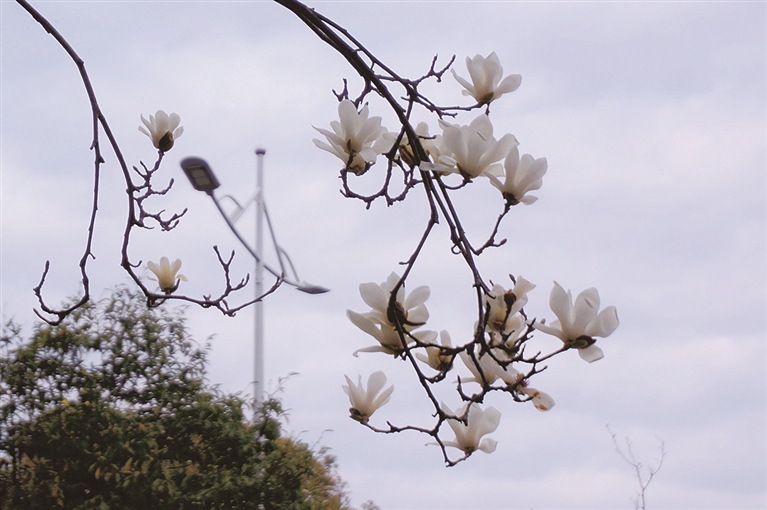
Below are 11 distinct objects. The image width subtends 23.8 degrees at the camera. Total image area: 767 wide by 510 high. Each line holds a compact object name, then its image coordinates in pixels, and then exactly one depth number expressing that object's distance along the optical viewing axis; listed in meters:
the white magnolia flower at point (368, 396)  2.97
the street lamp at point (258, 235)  9.60
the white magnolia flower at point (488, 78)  3.18
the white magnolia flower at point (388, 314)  2.82
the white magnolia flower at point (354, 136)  3.00
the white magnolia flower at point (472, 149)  2.85
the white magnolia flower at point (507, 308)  2.90
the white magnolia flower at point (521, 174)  2.88
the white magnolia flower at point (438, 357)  2.90
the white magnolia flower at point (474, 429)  2.95
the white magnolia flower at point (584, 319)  2.79
